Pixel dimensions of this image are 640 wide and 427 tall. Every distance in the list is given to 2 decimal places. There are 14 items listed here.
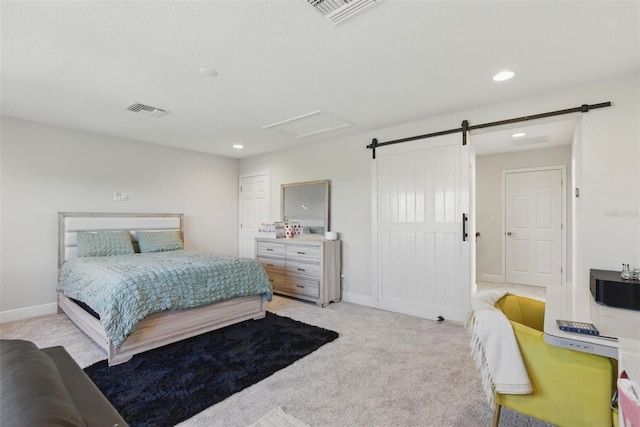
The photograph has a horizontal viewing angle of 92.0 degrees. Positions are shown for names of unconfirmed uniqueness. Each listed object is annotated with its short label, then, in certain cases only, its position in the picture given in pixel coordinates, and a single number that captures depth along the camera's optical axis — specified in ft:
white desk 3.66
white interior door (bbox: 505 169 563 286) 16.11
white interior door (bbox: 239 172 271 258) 17.93
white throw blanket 4.39
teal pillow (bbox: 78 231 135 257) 12.45
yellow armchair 4.06
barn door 11.17
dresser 13.55
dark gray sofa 2.17
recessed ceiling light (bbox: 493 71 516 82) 8.14
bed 8.38
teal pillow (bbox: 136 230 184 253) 13.93
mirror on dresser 15.07
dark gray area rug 6.33
